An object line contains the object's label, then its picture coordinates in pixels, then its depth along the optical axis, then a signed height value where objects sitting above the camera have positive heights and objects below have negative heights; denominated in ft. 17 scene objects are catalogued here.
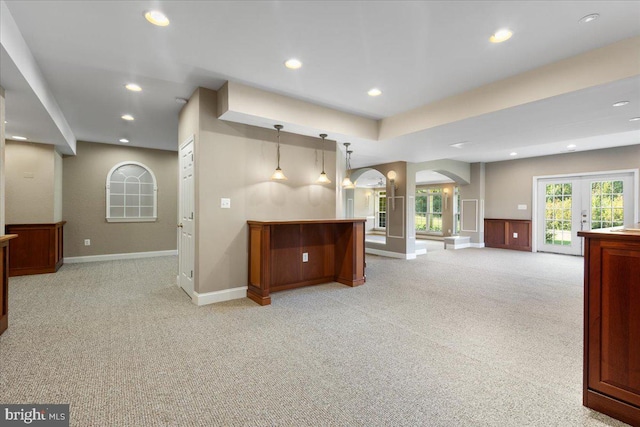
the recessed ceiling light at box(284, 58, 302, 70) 9.78 +5.02
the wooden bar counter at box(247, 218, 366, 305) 13.15 -2.03
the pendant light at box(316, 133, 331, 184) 15.13 +1.80
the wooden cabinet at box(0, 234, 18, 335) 9.07 -2.16
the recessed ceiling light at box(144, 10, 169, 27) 7.48 +5.01
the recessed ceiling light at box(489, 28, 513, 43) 8.16 +5.01
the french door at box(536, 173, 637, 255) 22.27 +0.66
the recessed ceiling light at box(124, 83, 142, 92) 11.55 +4.96
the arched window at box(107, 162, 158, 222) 22.09 +1.47
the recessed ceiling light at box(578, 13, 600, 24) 7.48 +5.02
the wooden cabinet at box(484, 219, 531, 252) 27.30 -1.84
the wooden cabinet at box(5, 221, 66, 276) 16.89 -2.13
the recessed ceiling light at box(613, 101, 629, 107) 10.71 +4.07
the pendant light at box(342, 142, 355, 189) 17.12 +1.85
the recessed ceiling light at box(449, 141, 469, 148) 17.49 +4.24
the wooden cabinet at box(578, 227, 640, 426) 5.29 -2.02
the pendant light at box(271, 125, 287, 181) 13.25 +1.70
